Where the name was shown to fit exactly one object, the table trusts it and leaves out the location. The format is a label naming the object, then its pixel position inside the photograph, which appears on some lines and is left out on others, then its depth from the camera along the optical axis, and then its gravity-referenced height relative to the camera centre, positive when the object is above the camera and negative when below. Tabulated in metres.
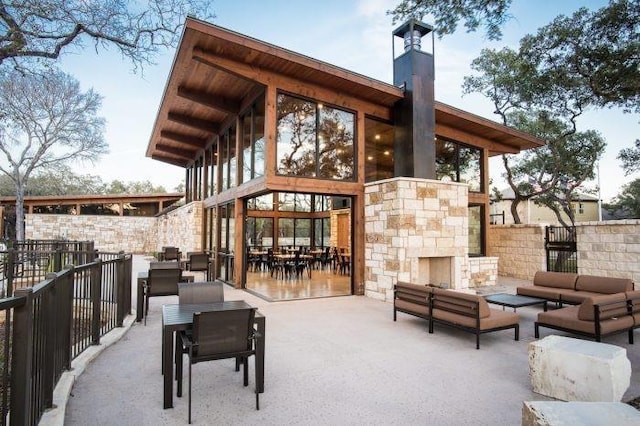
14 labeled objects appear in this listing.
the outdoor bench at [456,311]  4.70 -1.14
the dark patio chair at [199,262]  9.79 -0.83
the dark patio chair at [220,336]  2.83 -0.85
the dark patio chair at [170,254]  11.52 -0.73
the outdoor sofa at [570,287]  6.22 -1.05
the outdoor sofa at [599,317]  4.49 -1.15
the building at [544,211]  26.88 +1.48
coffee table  5.91 -1.19
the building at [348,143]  7.78 +2.20
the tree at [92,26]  7.00 +4.41
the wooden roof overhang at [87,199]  20.55 +1.92
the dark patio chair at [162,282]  5.96 -0.85
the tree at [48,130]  18.94 +5.86
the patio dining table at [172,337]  2.96 -0.90
